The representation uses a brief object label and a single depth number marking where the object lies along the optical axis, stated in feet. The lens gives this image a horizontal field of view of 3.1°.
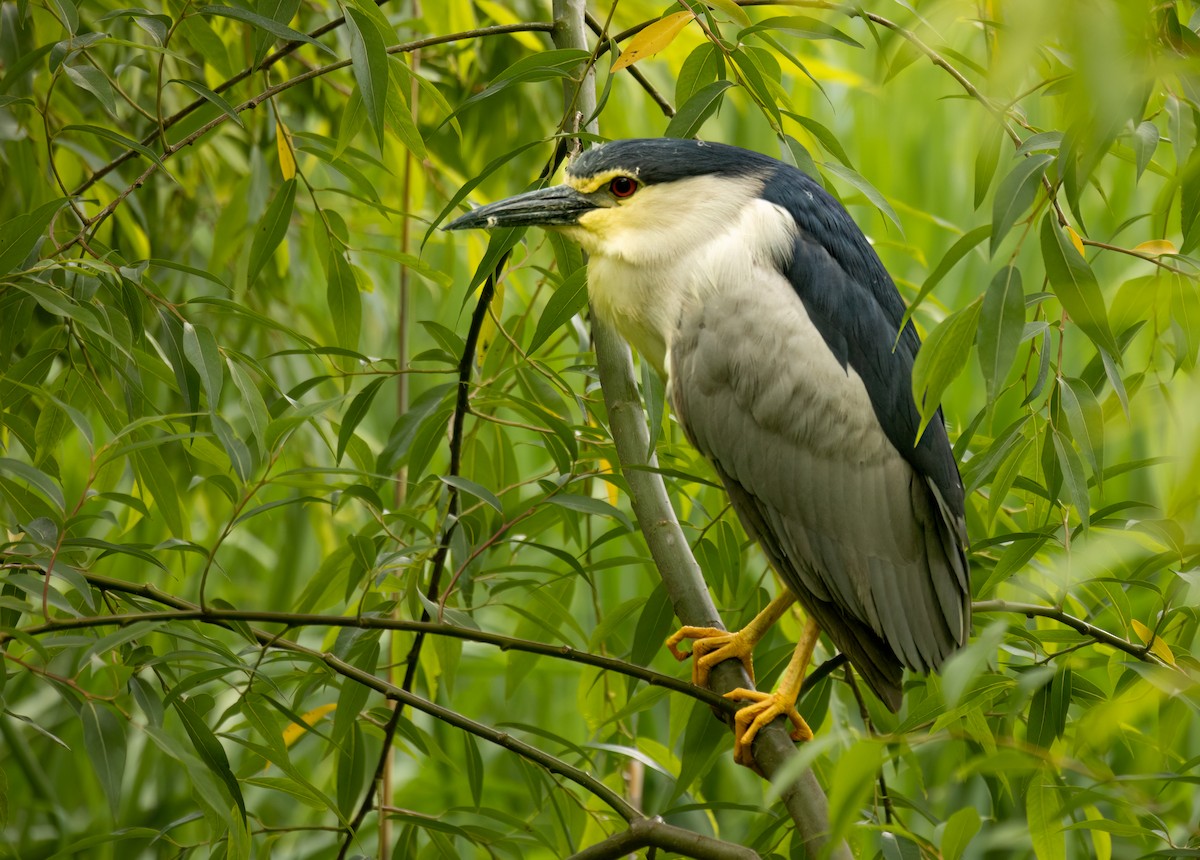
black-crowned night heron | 34.77
